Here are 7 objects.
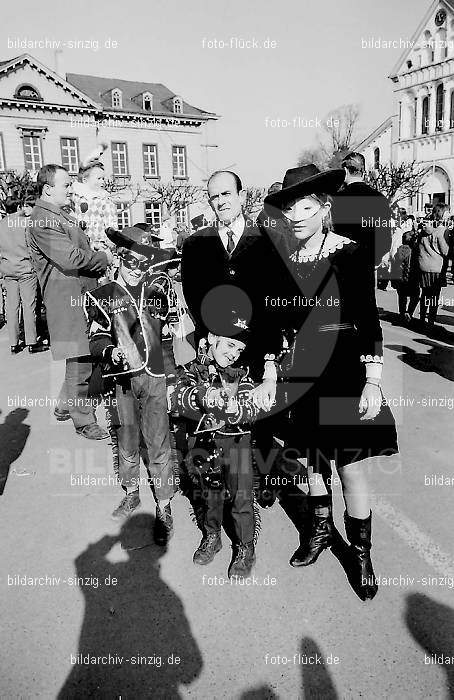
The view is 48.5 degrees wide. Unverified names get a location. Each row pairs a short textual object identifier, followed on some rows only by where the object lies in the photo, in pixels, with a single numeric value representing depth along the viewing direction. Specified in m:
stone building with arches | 33.59
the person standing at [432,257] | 8.83
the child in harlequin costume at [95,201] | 4.68
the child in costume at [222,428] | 2.80
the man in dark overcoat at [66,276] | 4.36
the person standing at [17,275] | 7.94
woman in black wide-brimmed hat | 2.67
